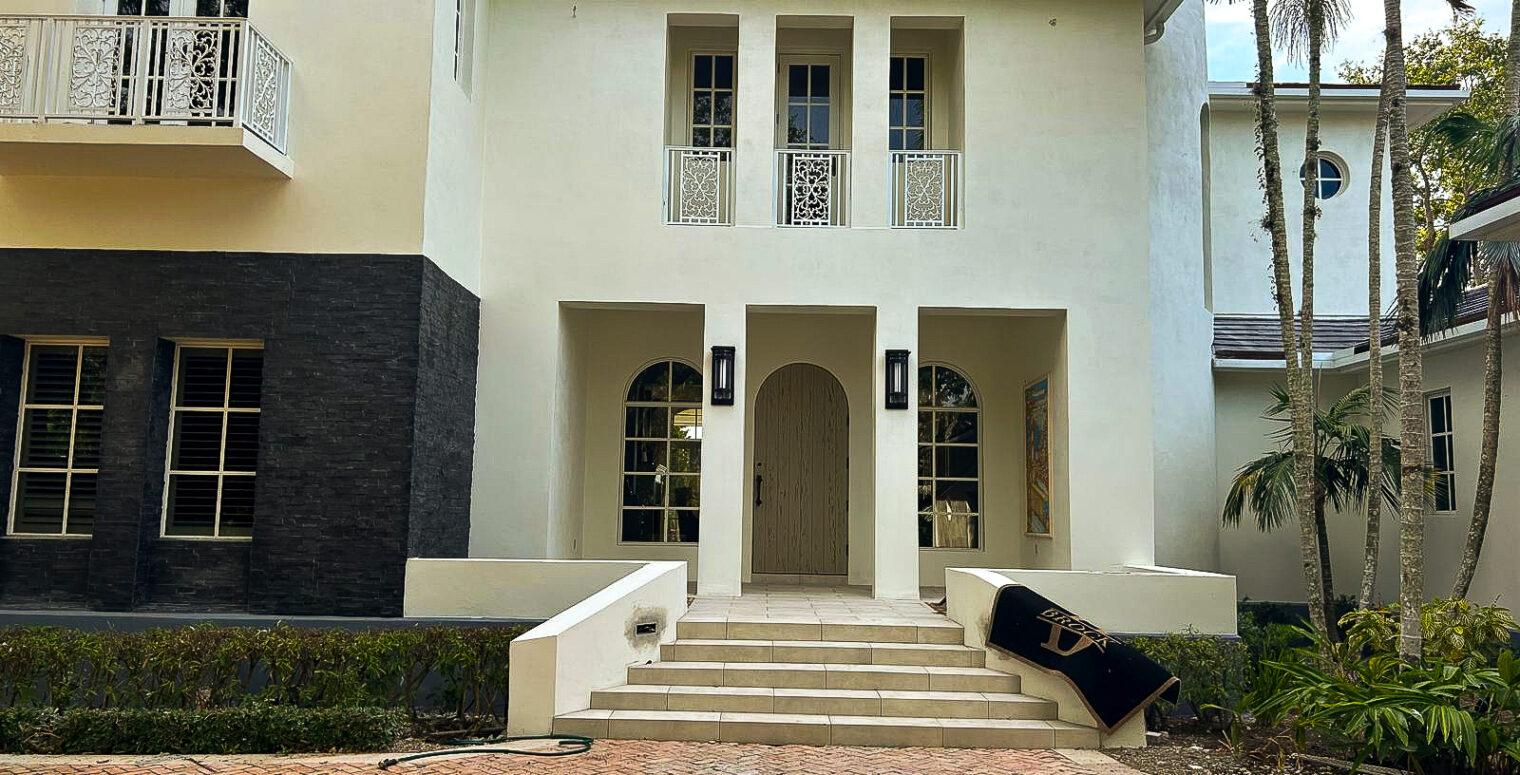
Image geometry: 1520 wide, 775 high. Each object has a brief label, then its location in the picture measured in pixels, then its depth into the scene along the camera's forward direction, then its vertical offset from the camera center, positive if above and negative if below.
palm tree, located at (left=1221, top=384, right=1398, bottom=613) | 11.49 +0.47
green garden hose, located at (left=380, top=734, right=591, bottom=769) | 6.97 -1.59
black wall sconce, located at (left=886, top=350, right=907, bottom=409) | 11.23 +1.30
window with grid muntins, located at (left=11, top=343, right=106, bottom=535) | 9.66 +0.44
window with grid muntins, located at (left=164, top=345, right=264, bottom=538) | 9.66 +0.45
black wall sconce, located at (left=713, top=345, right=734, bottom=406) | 11.16 +1.30
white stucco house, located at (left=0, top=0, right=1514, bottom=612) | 9.41 +2.24
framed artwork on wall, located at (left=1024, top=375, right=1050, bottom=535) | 12.05 +0.58
